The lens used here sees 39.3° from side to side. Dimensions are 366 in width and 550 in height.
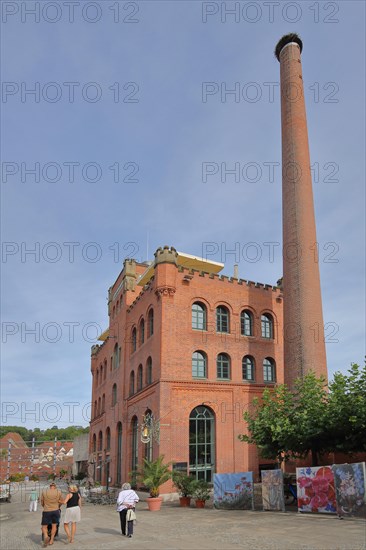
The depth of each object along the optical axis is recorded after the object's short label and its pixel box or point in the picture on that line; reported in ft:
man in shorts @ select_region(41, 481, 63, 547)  42.22
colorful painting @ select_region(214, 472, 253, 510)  64.90
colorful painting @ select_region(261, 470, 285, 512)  59.72
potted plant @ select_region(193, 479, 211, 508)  71.51
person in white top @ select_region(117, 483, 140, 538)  44.68
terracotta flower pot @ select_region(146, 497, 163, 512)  70.79
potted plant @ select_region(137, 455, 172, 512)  71.51
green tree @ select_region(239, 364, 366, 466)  58.90
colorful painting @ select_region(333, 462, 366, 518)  48.67
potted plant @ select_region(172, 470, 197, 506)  72.28
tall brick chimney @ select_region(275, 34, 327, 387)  88.12
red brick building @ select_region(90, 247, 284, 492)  89.45
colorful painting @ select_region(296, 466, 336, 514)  52.65
